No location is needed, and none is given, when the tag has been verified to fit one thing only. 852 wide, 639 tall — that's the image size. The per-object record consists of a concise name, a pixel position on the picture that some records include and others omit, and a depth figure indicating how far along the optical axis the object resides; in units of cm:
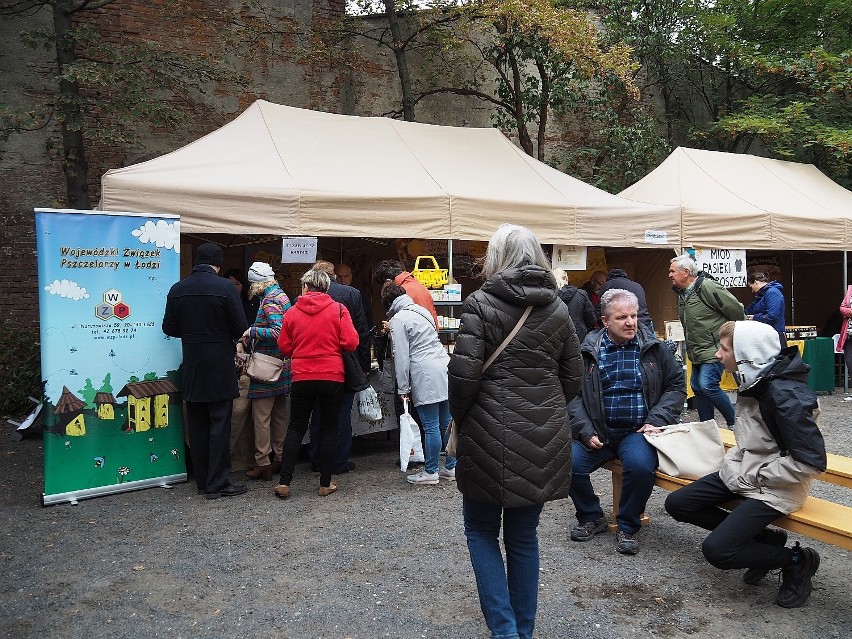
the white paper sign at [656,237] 828
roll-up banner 506
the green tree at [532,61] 1052
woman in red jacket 511
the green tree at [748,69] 1274
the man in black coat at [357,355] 578
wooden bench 316
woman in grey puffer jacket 549
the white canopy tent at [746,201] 897
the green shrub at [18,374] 828
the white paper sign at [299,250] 640
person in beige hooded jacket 315
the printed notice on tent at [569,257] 786
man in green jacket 644
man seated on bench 410
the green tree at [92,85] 860
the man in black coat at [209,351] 521
